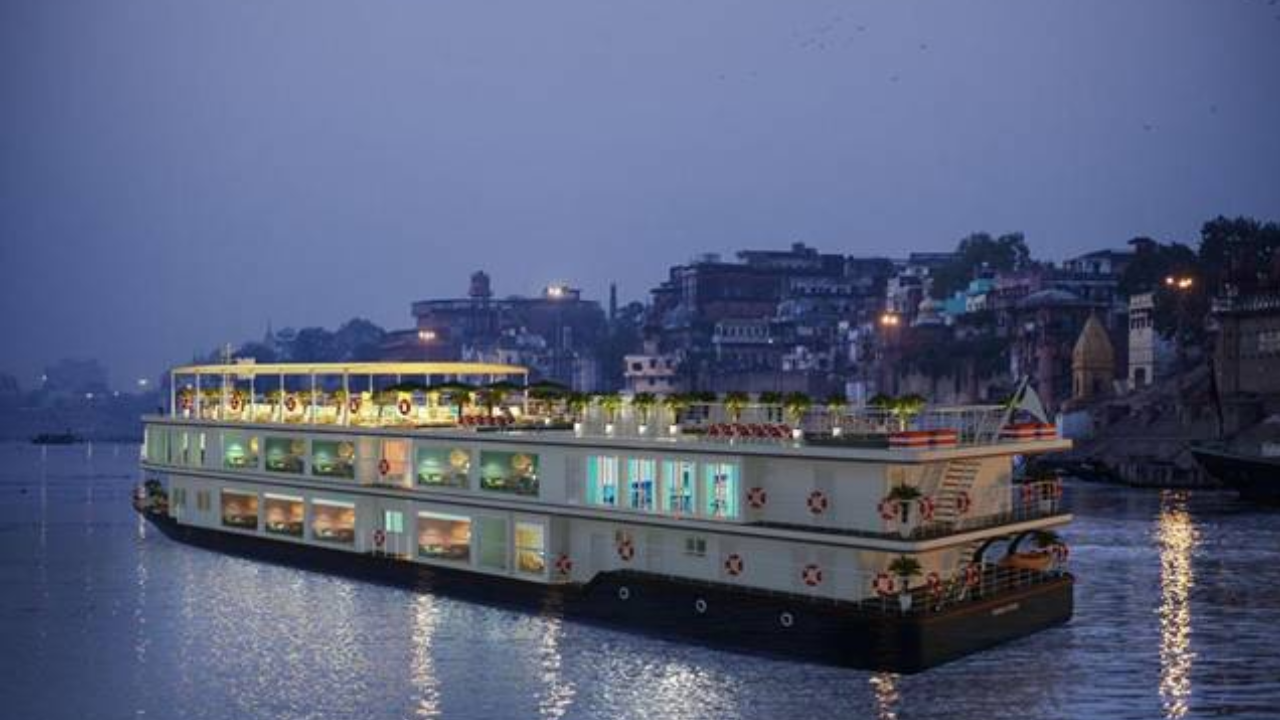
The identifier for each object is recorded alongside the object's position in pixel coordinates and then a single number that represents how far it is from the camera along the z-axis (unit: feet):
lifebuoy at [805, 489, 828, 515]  91.30
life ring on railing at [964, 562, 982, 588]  92.38
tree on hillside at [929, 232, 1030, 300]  552.00
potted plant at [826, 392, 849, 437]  98.73
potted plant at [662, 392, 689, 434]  107.24
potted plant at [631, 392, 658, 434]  107.76
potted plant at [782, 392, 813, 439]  98.99
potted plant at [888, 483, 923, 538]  86.02
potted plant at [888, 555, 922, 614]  85.81
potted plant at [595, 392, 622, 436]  111.75
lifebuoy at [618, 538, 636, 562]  104.53
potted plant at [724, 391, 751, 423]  102.78
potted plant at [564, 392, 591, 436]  111.96
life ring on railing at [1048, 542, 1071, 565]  104.58
